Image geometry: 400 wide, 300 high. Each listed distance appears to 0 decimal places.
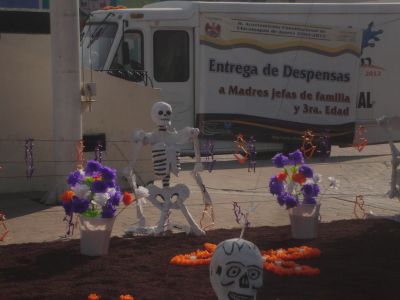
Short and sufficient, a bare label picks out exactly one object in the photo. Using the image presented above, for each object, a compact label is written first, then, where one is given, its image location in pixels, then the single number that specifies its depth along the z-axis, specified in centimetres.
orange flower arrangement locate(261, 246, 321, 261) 1370
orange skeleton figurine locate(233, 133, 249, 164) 2982
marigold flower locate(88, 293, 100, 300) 1105
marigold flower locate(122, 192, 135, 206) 1422
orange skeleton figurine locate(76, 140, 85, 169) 1894
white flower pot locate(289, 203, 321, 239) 1541
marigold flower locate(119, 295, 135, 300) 1104
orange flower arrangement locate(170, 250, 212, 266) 1333
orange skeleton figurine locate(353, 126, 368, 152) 2976
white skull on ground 852
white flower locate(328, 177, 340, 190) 1621
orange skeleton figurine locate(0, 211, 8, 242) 1553
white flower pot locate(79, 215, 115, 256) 1379
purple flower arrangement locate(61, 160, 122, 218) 1375
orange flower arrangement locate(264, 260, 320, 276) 1275
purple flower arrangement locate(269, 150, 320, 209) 1526
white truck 2932
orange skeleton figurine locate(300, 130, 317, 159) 2996
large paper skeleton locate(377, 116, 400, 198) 1733
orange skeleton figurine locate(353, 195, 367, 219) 1842
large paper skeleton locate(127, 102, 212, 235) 1557
